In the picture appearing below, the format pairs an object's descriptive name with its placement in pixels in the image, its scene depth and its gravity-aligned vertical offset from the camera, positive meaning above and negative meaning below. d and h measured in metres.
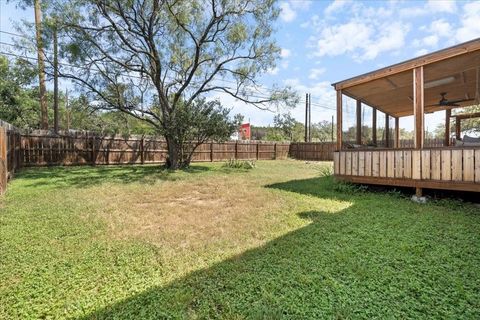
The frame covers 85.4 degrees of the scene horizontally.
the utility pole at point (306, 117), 21.81 +3.27
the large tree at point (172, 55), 9.17 +4.16
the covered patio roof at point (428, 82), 4.62 +1.67
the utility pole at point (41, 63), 9.07 +3.47
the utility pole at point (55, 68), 9.02 +3.29
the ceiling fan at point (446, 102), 7.20 +1.47
